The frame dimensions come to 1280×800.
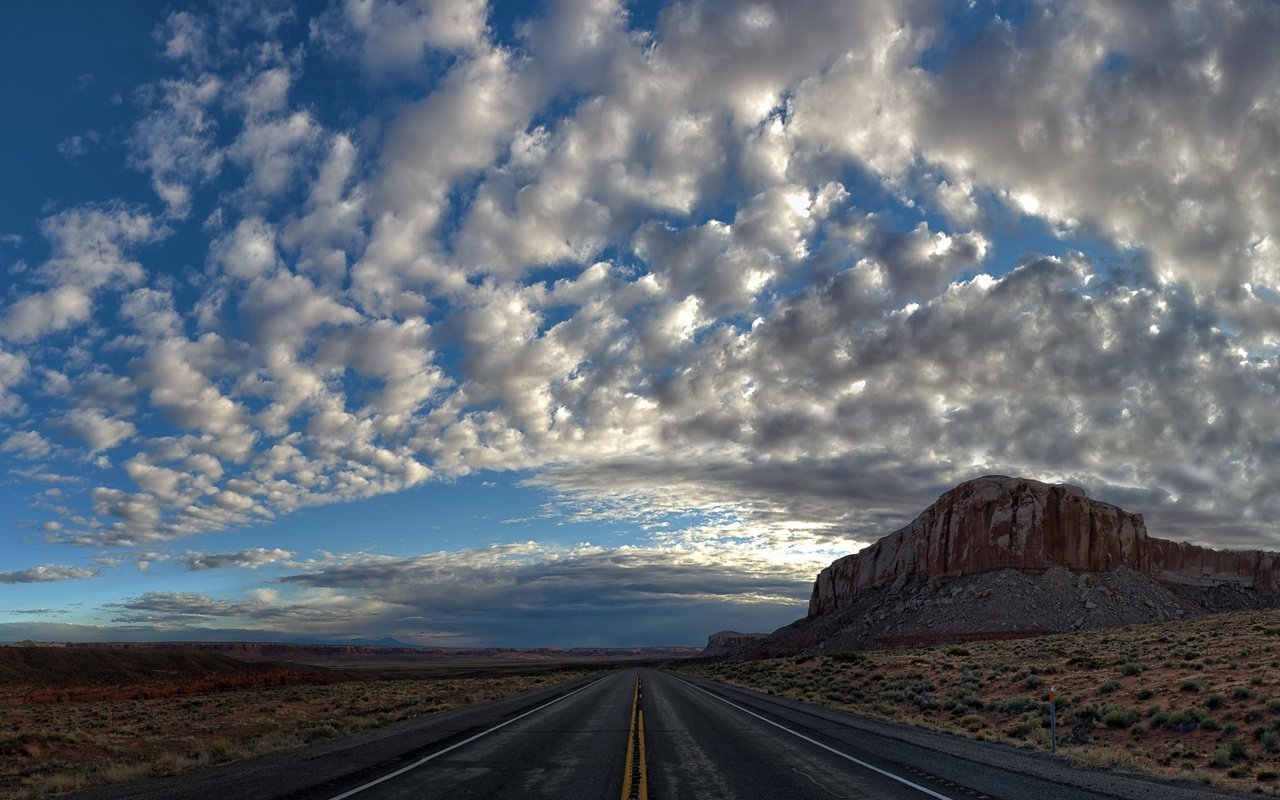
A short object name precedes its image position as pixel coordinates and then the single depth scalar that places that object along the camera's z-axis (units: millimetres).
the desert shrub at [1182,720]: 18875
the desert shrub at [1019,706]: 24391
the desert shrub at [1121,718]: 20219
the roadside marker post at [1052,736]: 16828
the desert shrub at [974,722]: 22156
